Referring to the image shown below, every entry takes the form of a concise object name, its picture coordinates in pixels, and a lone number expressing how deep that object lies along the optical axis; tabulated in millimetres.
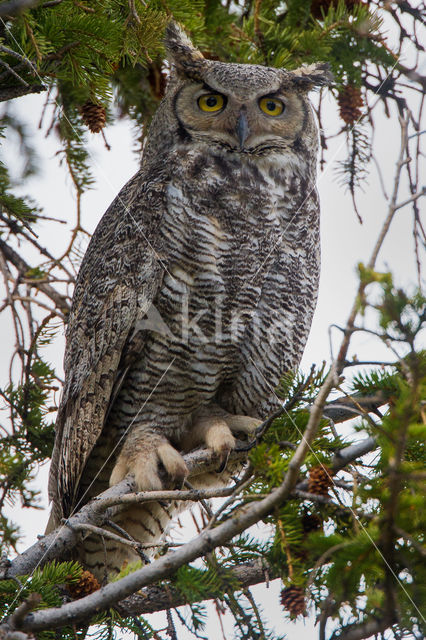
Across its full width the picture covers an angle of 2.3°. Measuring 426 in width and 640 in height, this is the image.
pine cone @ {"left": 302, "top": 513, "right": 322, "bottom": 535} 9480
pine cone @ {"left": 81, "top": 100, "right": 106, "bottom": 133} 9709
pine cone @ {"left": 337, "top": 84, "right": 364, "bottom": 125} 9774
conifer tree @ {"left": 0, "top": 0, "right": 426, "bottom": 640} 8200
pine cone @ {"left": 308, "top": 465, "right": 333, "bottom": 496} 9465
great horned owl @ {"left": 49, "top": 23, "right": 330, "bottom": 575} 9637
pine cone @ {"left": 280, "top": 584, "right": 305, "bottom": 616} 9456
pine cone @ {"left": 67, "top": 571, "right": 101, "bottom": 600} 9547
